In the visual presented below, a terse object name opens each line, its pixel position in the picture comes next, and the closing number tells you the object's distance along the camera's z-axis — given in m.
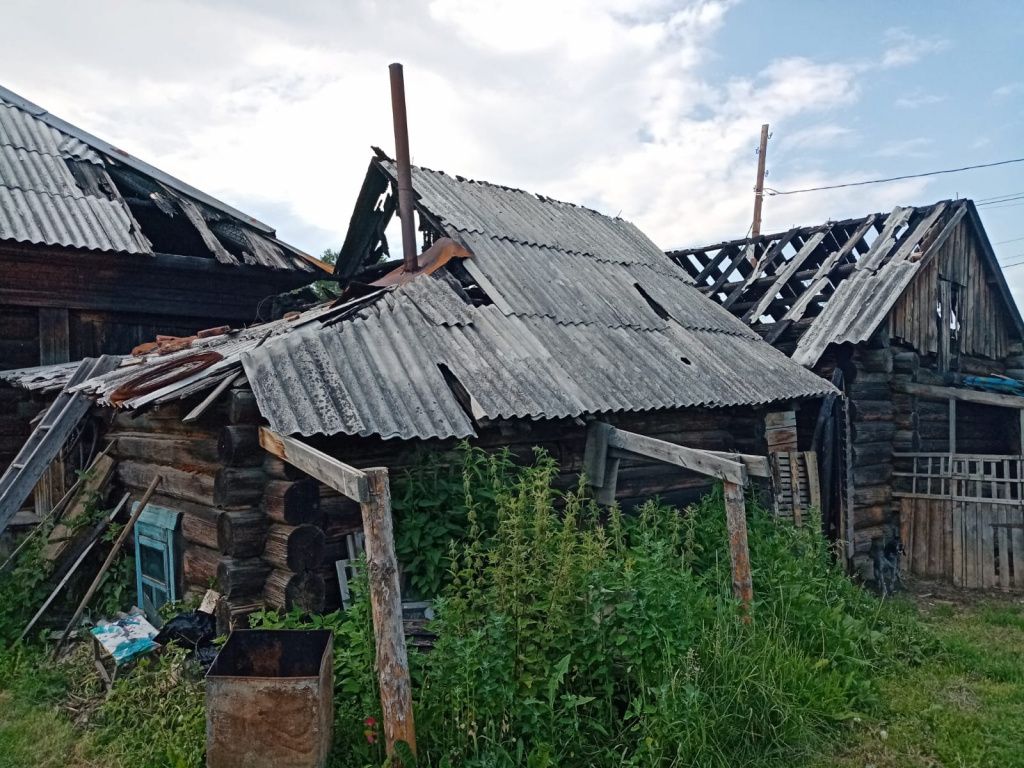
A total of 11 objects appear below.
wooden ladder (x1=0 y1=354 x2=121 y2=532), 6.86
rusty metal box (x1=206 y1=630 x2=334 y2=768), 3.91
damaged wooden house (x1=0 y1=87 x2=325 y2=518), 8.87
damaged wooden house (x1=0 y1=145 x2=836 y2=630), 5.46
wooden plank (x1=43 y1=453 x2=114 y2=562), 7.03
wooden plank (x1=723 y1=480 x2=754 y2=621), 5.53
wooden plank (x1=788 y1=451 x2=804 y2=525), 9.44
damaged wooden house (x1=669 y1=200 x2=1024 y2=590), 10.05
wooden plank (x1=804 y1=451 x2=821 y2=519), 9.53
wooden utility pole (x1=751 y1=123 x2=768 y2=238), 19.95
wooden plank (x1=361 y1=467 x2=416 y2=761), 3.94
